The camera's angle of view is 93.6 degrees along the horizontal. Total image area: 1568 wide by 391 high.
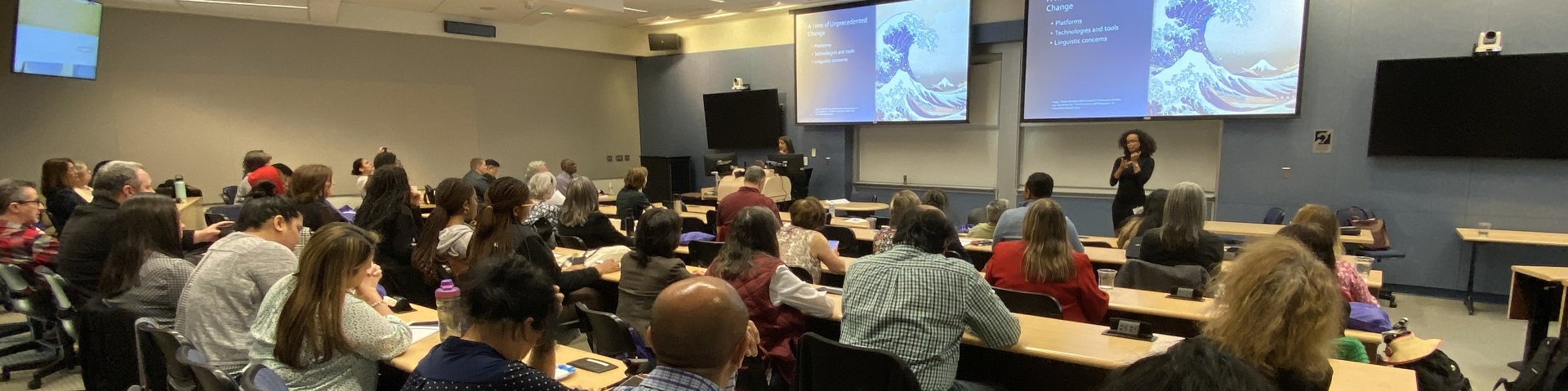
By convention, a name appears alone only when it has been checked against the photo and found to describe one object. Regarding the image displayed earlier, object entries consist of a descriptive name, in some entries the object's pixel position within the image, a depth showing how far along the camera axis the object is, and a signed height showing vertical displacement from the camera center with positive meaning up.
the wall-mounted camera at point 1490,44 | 5.71 +0.81
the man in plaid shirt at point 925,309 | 2.42 -0.57
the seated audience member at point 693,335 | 1.48 -0.41
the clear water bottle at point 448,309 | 2.55 -0.62
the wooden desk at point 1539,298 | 4.00 -0.84
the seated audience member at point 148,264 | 3.01 -0.58
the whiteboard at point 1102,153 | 7.39 -0.14
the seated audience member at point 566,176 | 8.52 -0.52
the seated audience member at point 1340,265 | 3.07 -0.52
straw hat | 2.47 -0.69
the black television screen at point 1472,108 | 5.62 +0.31
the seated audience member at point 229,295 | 2.45 -0.57
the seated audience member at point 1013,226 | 4.32 -0.51
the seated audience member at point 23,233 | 4.02 -0.63
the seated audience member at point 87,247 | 3.43 -0.58
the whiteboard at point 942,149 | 8.72 -0.14
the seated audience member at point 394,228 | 4.00 -0.54
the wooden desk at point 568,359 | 2.26 -0.77
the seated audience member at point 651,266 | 3.18 -0.58
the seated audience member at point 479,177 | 7.51 -0.50
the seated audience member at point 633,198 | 6.27 -0.56
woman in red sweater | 3.04 -0.54
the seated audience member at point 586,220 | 5.02 -0.60
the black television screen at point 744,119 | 9.98 +0.22
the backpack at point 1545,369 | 2.81 -0.88
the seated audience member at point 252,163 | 6.36 -0.32
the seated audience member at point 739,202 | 5.07 -0.46
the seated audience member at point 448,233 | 3.69 -0.52
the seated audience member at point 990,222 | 5.23 -0.60
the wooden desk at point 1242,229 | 5.89 -0.71
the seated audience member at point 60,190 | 5.03 -0.46
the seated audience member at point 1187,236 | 3.64 -0.46
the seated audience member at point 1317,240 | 2.69 -0.35
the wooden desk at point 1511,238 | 5.37 -0.67
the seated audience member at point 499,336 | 1.63 -0.49
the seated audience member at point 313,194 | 4.08 -0.37
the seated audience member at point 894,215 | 4.20 -0.52
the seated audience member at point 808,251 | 3.96 -0.62
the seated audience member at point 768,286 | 2.94 -0.60
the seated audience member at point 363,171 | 8.09 -0.47
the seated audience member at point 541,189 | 5.98 -0.47
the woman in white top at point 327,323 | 2.10 -0.57
